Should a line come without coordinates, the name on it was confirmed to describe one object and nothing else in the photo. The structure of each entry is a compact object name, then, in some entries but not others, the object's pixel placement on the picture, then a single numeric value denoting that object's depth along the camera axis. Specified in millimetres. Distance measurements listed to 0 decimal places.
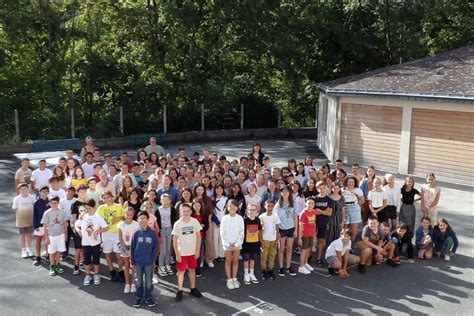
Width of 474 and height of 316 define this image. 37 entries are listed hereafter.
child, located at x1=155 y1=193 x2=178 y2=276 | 8586
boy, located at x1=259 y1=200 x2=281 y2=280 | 8539
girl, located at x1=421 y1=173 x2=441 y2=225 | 10422
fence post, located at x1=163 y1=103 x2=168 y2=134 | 24558
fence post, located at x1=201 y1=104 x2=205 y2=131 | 25028
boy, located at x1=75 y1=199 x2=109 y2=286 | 8281
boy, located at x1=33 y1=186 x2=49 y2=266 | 9055
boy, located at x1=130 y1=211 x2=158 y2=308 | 7512
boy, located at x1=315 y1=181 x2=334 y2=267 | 9273
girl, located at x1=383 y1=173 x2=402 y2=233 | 10373
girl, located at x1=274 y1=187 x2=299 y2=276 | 8883
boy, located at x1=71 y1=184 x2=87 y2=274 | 8789
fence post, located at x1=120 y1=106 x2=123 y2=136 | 23688
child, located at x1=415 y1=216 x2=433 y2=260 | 9781
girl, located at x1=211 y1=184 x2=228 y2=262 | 9172
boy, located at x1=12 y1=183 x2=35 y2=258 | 9344
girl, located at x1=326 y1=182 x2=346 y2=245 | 9414
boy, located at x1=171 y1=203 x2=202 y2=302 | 7805
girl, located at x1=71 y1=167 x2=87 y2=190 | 10281
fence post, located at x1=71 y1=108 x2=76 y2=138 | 22000
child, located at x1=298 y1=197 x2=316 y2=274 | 8914
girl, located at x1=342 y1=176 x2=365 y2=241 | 9758
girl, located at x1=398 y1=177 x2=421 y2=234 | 10344
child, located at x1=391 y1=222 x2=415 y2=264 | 9742
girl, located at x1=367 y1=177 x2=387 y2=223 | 10258
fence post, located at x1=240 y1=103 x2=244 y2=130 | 26984
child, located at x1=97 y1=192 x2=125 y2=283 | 8406
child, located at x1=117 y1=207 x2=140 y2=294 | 7945
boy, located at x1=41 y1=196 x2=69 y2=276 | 8648
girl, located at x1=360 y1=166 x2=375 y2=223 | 10516
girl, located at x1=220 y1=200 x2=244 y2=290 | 8156
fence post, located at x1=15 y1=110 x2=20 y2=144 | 20609
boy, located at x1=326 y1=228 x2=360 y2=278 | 8852
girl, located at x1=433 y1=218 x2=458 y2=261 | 9797
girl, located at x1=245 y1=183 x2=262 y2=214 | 9328
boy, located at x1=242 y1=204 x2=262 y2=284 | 8367
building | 15945
